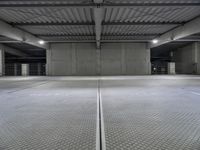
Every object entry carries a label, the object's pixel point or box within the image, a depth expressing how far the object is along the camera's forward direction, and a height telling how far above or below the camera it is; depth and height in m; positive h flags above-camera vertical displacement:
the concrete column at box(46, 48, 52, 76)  20.30 +1.41
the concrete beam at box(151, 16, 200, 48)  10.30 +3.01
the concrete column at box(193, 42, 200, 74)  20.19 +2.11
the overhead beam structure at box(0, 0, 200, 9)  7.63 +3.19
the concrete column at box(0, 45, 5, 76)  20.38 +1.54
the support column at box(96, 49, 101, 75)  20.27 +1.48
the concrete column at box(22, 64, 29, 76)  21.34 +0.53
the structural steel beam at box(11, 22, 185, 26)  11.51 +3.47
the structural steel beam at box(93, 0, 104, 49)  7.20 +2.96
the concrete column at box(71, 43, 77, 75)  20.30 +1.99
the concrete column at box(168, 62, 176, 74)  22.06 +0.59
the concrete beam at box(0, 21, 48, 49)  10.84 +3.04
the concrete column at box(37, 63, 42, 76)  23.38 +0.64
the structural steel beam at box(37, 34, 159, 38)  15.52 +3.62
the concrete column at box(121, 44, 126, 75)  20.39 +1.70
